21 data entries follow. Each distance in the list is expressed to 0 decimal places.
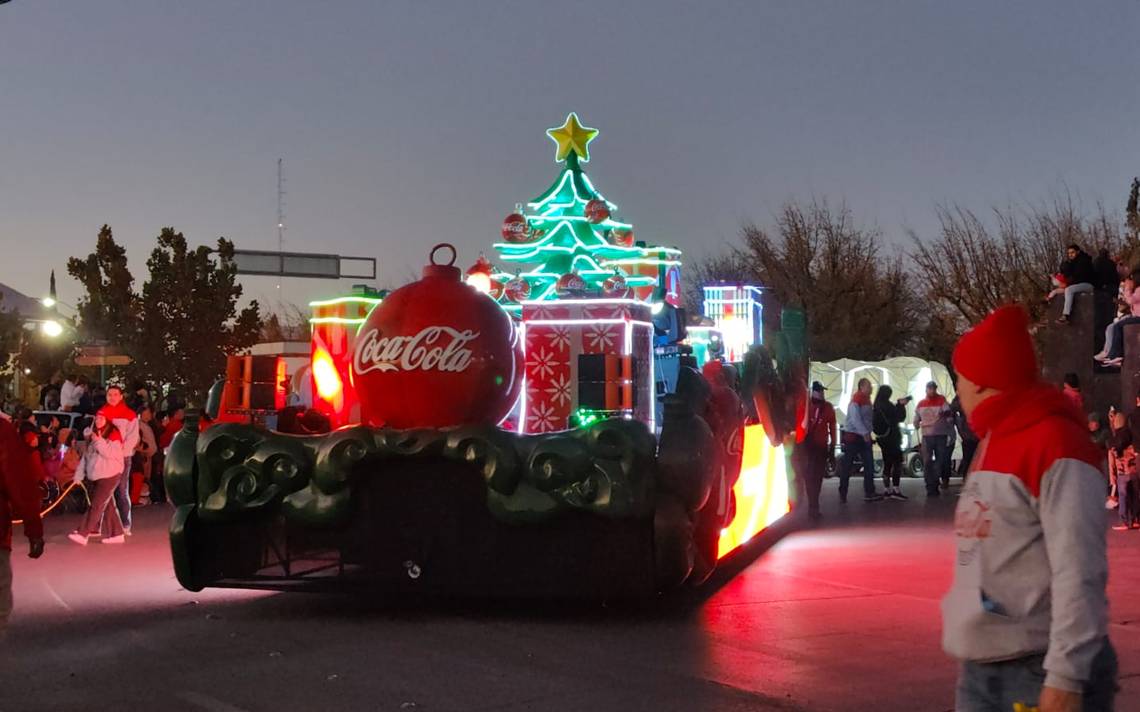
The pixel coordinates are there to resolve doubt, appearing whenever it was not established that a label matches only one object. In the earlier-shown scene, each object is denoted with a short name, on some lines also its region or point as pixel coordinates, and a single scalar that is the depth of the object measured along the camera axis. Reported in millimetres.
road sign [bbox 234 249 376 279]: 41594
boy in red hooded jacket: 3549
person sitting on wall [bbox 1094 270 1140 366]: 19422
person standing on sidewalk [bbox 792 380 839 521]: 18031
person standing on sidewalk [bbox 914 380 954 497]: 21125
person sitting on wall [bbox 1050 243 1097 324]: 20875
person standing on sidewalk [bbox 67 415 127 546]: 15141
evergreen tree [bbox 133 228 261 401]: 44812
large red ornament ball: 10422
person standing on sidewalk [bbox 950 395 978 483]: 22391
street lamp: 43656
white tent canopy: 33500
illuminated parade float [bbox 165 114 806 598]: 9906
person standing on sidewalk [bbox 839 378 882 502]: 20484
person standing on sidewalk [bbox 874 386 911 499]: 22203
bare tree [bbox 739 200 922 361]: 52375
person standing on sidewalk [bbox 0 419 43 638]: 7094
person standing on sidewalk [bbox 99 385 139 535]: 15616
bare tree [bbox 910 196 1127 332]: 45062
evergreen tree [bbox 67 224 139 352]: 45125
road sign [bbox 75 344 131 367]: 33406
